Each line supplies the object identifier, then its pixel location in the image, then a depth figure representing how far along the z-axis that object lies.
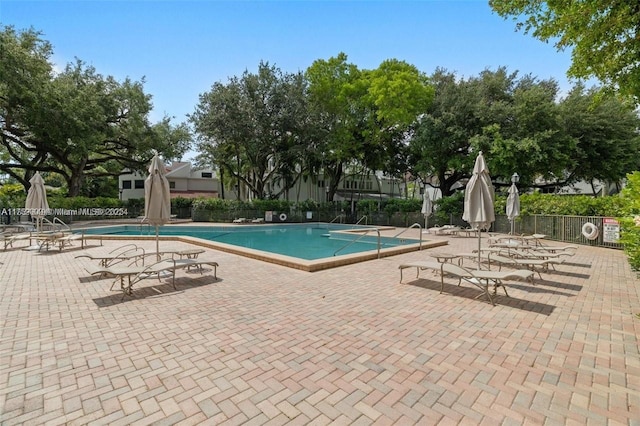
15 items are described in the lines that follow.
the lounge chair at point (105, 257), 7.06
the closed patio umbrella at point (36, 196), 11.16
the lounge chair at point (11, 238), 11.10
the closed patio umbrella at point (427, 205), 16.92
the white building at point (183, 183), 43.69
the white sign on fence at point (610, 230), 11.63
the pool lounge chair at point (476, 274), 5.49
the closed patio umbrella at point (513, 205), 12.19
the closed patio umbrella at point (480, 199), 6.23
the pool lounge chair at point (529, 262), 6.62
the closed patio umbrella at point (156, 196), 6.82
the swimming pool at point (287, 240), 9.01
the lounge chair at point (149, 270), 5.58
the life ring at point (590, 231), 12.62
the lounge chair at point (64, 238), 10.84
